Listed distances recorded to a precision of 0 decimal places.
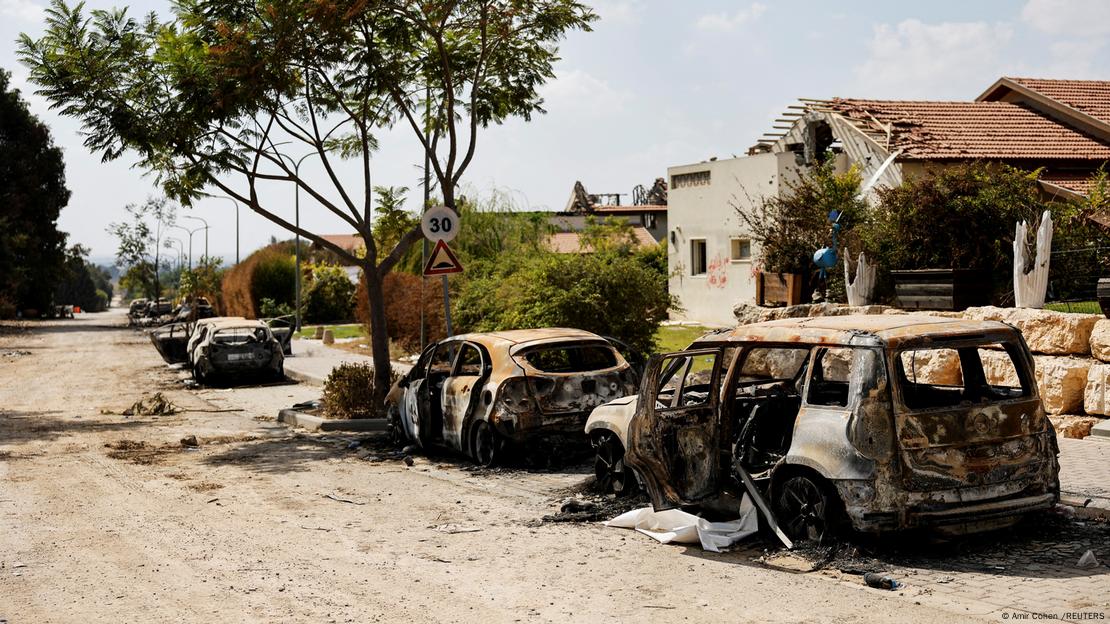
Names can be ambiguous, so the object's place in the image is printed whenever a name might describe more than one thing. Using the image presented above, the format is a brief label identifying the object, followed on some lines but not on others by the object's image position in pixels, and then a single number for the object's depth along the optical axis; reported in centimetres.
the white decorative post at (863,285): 1526
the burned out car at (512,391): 1165
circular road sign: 1470
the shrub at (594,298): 1798
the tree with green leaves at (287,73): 1553
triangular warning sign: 1485
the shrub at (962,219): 1405
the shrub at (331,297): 5625
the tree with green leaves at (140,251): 8175
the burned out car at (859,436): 728
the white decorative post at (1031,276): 1261
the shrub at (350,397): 1642
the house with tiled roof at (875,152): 2389
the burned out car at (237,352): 2386
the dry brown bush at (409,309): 2542
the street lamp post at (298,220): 4425
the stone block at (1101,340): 1151
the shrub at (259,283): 5338
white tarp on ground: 798
